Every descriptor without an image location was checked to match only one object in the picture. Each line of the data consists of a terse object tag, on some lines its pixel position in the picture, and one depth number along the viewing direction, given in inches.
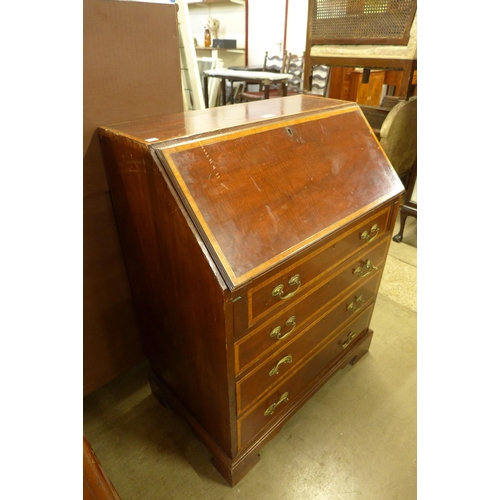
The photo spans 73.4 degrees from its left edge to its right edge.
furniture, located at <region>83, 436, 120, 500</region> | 26.1
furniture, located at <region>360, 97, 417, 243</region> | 90.1
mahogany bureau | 33.9
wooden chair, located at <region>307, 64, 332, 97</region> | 173.8
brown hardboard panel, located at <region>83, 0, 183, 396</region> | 41.1
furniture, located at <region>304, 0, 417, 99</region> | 79.5
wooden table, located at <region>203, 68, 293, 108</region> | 149.2
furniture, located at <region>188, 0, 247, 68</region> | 204.1
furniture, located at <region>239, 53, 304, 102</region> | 185.0
